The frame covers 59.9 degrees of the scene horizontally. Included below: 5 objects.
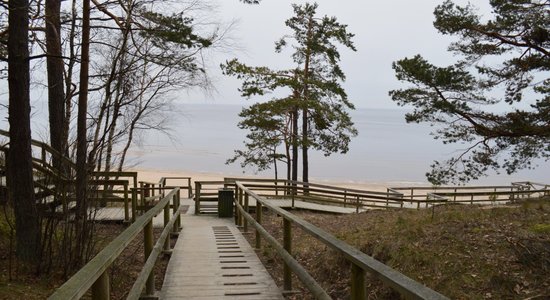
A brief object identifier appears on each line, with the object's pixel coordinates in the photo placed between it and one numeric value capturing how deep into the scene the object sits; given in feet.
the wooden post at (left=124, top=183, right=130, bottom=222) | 38.33
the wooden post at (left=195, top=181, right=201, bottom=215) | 49.99
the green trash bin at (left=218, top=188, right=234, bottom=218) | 47.03
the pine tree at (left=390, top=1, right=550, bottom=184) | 37.14
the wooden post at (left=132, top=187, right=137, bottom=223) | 37.52
